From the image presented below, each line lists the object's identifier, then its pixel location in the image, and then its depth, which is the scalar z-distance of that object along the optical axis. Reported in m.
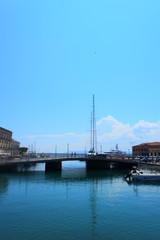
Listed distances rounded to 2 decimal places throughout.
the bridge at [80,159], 75.31
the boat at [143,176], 58.84
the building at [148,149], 174.52
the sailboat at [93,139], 112.43
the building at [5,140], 109.44
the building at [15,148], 138.31
